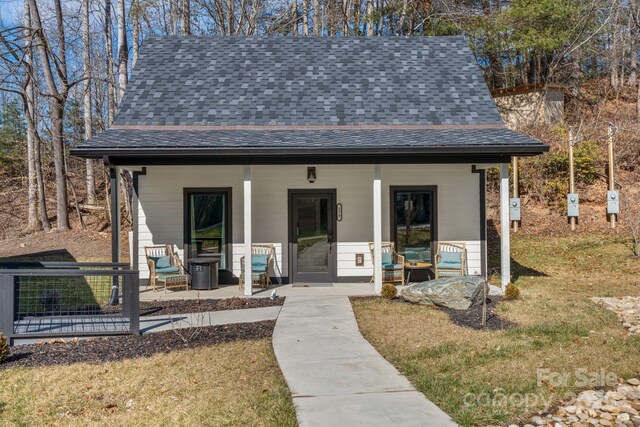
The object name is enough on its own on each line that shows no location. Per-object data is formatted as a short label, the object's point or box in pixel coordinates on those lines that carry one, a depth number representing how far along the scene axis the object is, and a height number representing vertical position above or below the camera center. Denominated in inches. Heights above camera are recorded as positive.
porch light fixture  434.9 +31.8
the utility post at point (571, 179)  609.6 +33.7
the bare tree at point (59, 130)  685.3 +111.7
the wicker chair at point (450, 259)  421.7 -39.8
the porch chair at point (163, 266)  411.5 -41.0
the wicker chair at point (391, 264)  419.8 -42.8
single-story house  421.7 +28.2
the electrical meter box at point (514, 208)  604.7 +1.0
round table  424.8 -44.4
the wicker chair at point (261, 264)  418.9 -41.4
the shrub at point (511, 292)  344.5 -54.1
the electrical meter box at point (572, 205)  597.6 +3.6
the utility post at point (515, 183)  621.0 +30.8
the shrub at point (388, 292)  355.9 -54.4
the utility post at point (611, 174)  597.9 +38.4
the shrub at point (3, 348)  223.6 -56.0
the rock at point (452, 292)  319.3 -50.6
